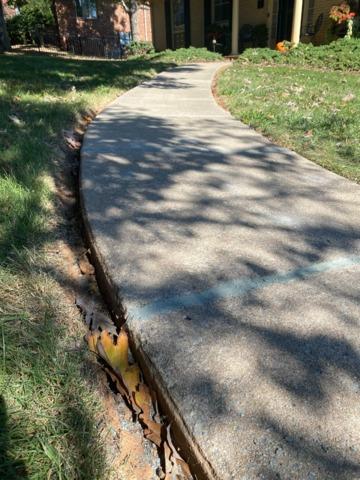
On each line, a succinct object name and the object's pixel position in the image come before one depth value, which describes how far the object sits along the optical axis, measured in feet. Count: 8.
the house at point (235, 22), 55.26
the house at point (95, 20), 77.82
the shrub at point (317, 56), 39.06
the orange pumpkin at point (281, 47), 48.51
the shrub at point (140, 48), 69.41
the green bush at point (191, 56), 53.83
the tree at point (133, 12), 62.43
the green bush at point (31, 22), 77.10
